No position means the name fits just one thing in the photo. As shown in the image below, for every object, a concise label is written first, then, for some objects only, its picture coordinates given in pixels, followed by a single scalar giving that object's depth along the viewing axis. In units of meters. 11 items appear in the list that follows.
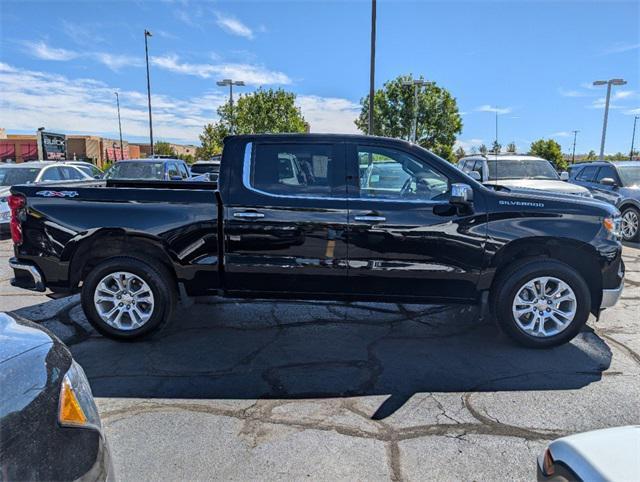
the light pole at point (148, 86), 28.05
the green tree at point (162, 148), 76.38
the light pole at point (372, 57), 14.88
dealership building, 55.44
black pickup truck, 4.27
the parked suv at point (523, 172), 10.04
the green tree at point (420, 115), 47.46
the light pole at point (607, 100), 25.98
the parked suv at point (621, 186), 10.81
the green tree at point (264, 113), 36.09
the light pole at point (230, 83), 29.31
